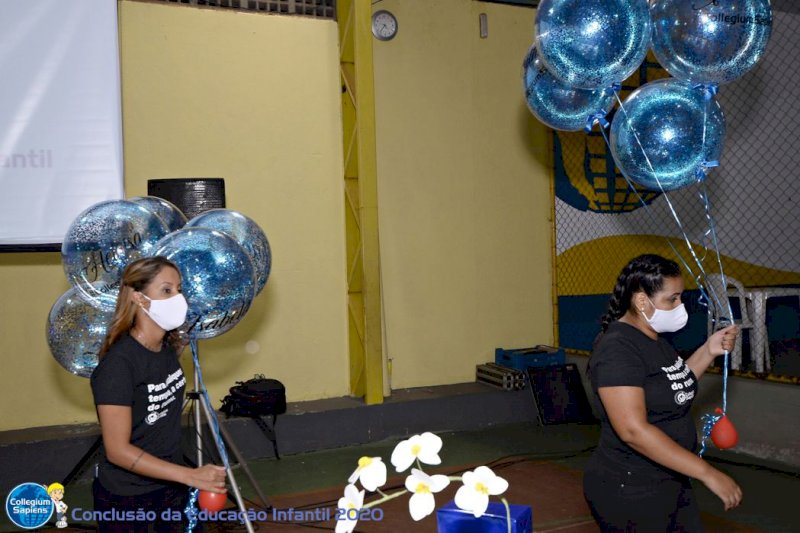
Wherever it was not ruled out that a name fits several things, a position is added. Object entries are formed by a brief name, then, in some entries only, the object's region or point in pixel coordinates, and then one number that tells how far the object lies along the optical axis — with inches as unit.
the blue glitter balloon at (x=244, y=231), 126.5
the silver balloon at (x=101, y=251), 110.6
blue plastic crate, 248.5
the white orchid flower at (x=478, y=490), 42.8
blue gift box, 49.7
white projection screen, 181.0
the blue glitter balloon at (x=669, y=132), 115.4
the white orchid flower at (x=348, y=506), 43.1
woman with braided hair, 82.9
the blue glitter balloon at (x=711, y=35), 110.3
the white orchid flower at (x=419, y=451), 44.6
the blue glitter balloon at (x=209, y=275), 105.2
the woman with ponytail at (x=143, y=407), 85.7
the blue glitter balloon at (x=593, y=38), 113.0
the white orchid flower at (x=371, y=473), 42.7
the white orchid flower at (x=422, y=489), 41.8
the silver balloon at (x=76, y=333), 116.2
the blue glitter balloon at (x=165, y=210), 122.7
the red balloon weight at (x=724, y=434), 93.7
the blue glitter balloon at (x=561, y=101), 128.8
